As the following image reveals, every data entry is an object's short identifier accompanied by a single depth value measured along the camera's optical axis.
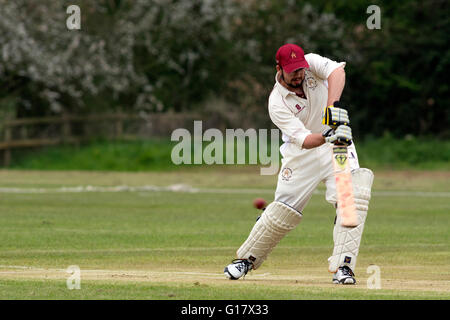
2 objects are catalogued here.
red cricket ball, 19.36
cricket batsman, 17.22
